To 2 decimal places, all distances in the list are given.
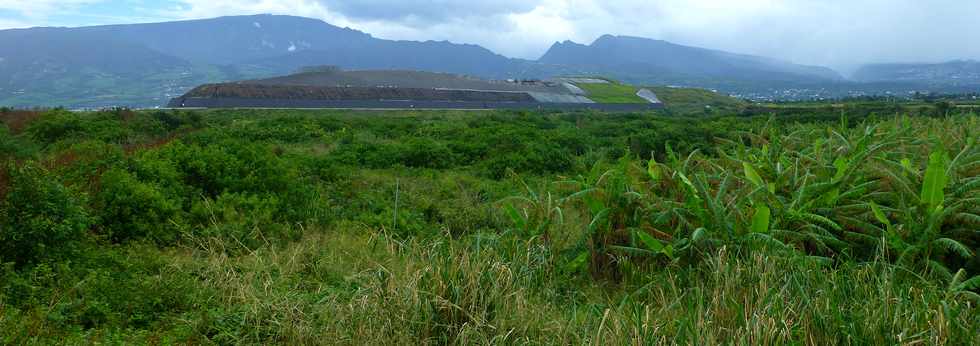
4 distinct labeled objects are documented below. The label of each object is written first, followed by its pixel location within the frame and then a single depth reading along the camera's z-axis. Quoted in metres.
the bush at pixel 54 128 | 17.30
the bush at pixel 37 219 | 5.04
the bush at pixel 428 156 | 15.30
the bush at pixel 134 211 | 6.56
